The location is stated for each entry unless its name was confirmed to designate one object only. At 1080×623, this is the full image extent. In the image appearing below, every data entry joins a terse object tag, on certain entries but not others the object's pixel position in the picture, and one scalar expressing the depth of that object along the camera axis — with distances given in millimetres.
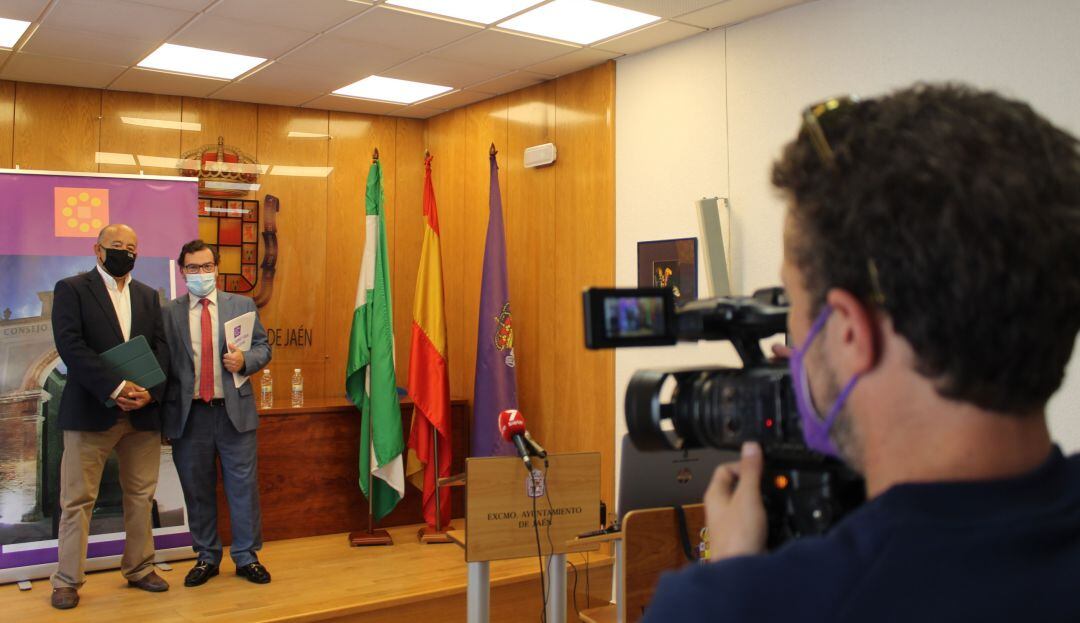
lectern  2945
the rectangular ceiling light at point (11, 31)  4281
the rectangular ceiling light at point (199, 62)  4836
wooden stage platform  3949
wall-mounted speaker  5262
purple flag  5164
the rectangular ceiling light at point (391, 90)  5488
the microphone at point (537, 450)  2999
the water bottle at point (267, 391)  5430
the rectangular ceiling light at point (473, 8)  4074
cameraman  631
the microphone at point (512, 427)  3105
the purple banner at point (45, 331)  4473
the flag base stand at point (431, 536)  5230
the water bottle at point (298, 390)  5520
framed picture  4426
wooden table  5195
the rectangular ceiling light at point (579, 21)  4145
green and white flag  5148
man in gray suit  4398
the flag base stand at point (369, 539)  5137
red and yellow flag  5293
